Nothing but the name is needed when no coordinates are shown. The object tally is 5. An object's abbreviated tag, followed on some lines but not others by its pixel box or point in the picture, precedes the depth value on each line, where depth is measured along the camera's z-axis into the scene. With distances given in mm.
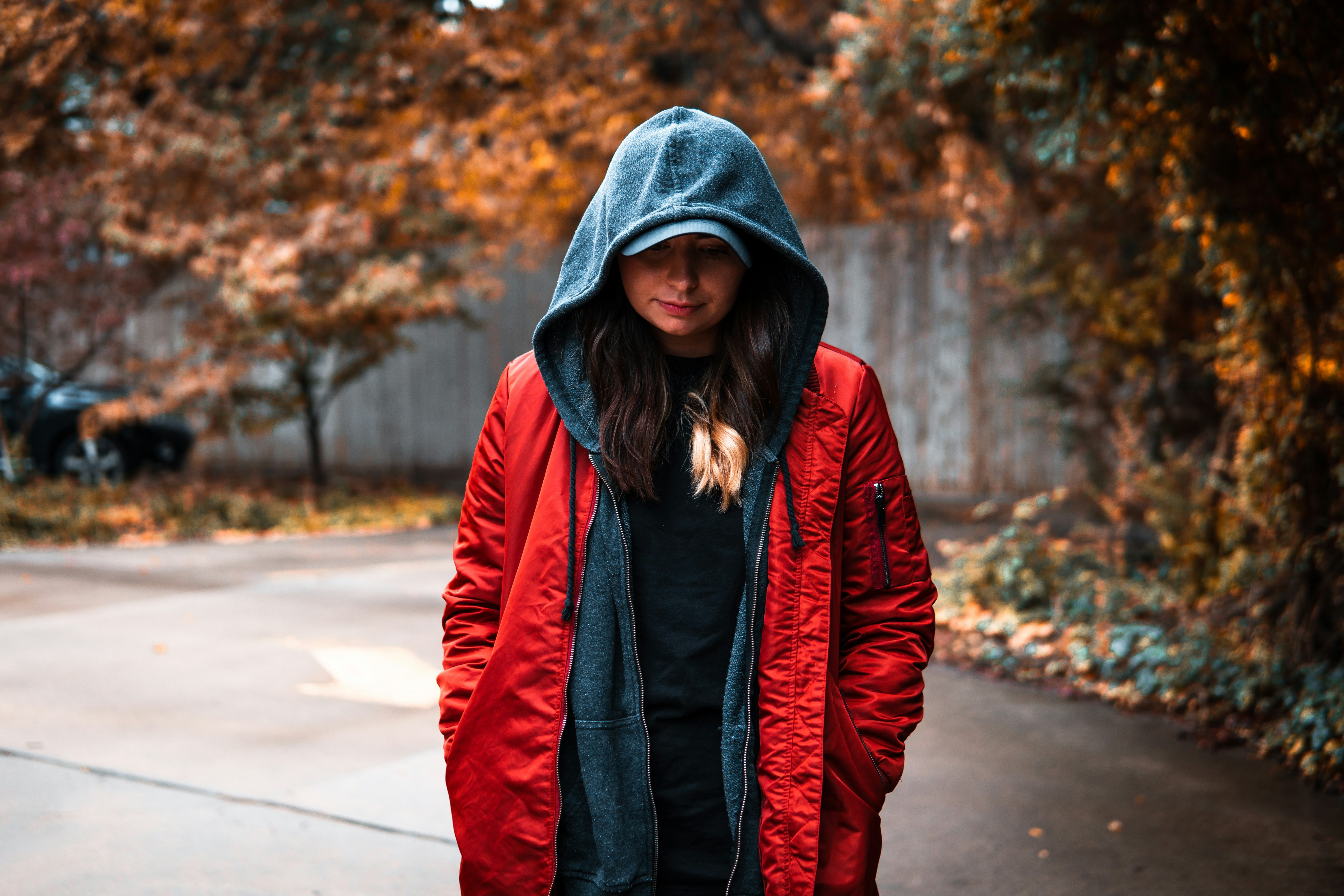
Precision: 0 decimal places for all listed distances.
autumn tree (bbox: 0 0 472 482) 10242
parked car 10977
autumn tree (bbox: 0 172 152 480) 9828
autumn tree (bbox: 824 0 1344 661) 4047
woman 1830
